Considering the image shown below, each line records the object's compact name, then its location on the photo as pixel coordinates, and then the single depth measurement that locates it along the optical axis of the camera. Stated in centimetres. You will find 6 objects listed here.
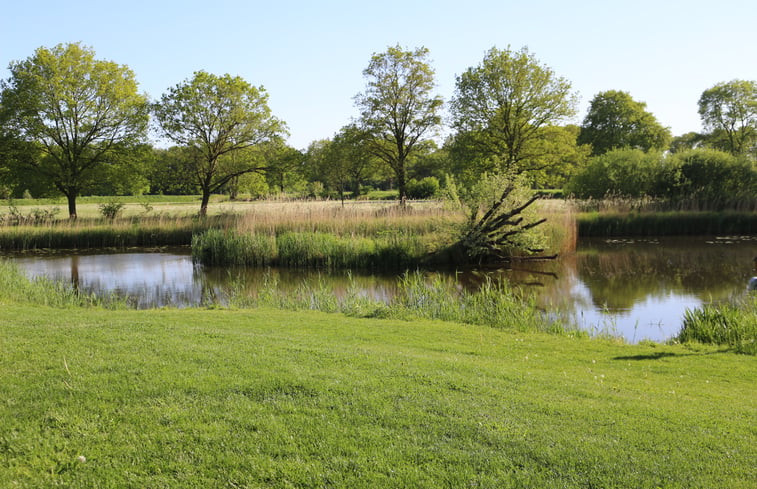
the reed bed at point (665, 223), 2867
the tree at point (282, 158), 3262
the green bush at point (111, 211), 3073
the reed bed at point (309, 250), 1984
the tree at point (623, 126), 5800
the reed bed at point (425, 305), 1009
